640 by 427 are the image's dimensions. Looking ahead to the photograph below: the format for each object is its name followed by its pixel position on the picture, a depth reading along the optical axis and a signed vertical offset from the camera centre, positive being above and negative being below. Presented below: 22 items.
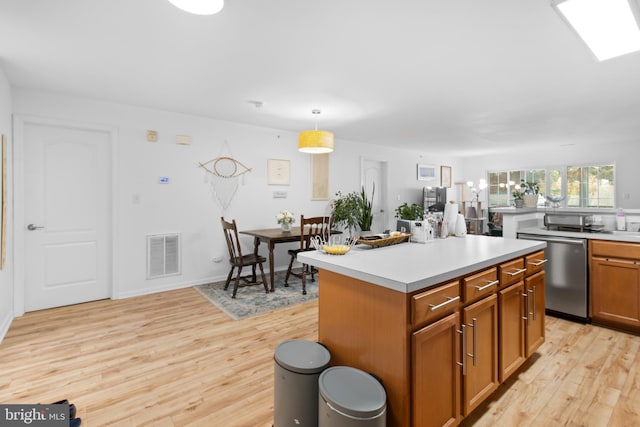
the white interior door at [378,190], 6.80 +0.43
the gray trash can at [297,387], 1.41 -0.80
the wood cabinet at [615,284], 2.72 -0.66
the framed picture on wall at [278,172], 5.00 +0.63
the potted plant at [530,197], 3.57 +0.15
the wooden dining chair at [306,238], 4.01 -0.36
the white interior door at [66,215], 3.34 -0.05
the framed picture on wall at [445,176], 8.40 +0.92
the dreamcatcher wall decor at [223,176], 4.43 +0.49
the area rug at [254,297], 3.38 -1.04
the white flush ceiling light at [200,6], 1.73 +1.15
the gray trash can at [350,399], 1.16 -0.73
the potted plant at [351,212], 5.58 -0.03
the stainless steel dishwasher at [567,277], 2.94 -0.64
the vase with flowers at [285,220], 4.38 -0.14
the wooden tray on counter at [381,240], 2.10 -0.20
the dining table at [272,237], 3.93 -0.34
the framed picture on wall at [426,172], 7.71 +0.94
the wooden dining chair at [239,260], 3.82 -0.64
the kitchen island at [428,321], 1.33 -0.54
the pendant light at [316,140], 3.59 +0.81
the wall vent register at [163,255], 3.99 -0.58
